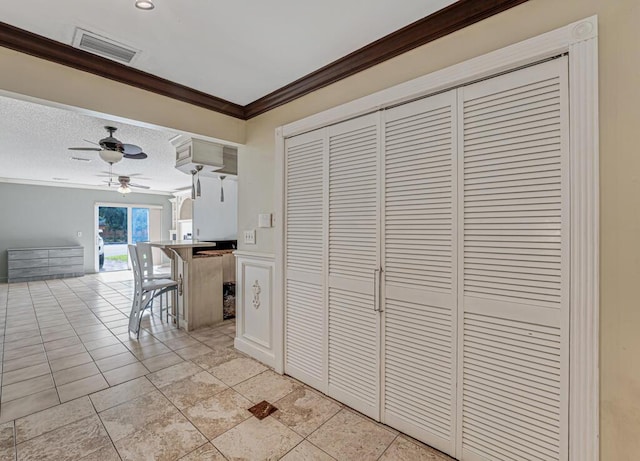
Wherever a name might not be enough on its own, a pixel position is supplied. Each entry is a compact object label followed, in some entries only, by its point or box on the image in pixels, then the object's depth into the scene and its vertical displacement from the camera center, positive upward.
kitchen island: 3.91 -0.73
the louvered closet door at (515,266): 1.34 -0.18
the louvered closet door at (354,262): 2.01 -0.24
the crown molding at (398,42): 1.57 +1.17
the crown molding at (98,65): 1.83 +1.17
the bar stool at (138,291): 3.64 -0.78
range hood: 3.51 +0.90
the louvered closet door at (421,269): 1.67 -0.24
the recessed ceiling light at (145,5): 1.58 +1.21
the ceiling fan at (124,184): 6.21 +0.95
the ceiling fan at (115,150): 3.58 +1.03
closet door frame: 1.25 +0.02
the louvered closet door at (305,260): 2.34 -0.25
